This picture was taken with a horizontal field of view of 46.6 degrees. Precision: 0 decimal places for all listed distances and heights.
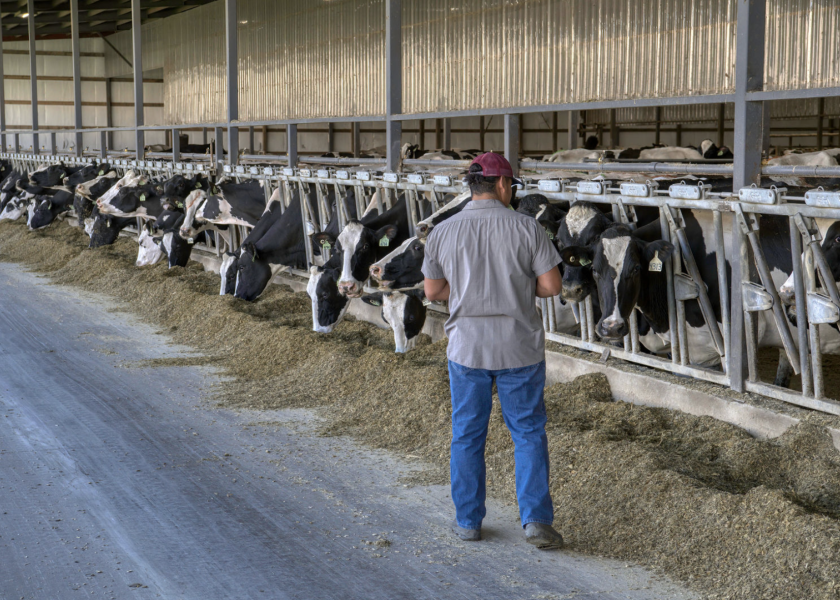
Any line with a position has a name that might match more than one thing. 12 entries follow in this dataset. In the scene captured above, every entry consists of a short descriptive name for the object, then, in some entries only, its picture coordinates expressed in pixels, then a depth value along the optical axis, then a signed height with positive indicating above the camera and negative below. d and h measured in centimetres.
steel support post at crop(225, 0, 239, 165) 1312 +158
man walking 417 -53
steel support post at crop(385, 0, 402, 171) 928 +118
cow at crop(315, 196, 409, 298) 807 -40
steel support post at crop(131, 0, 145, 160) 1688 +220
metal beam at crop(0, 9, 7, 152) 2606 +238
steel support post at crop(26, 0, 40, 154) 2310 +307
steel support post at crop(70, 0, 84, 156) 2012 +256
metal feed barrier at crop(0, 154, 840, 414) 517 -44
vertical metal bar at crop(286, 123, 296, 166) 1170 +66
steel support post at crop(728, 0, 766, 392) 557 +45
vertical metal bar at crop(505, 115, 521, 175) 776 +50
